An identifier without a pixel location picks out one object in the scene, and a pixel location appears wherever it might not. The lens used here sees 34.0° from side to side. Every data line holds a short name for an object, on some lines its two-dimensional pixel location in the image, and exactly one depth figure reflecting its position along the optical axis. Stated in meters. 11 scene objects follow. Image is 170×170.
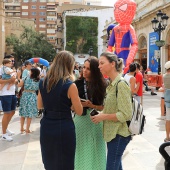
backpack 2.67
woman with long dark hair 3.19
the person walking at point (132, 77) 5.85
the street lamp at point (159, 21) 13.56
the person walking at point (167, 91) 5.23
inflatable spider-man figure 7.22
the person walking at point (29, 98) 6.38
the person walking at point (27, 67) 7.87
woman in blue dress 2.59
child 5.89
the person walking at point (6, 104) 5.84
